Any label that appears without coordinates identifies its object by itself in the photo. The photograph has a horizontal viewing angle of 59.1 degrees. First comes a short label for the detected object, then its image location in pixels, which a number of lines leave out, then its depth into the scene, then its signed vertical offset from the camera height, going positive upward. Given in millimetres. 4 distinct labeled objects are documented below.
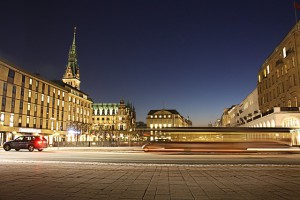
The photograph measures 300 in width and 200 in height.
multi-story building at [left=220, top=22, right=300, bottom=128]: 51938 +11067
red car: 34662 -1424
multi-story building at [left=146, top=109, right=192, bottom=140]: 186362 +9173
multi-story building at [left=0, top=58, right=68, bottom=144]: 67000 +8251
